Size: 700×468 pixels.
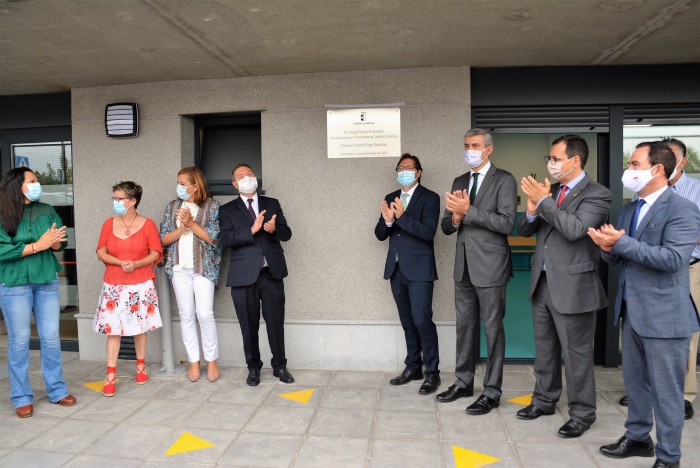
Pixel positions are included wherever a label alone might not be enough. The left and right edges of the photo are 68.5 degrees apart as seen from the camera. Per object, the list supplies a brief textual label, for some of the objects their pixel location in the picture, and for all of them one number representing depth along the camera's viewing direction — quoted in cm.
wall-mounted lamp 505
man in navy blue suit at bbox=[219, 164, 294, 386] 439
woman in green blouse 375
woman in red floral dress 430
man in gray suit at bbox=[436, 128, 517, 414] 372
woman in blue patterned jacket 452
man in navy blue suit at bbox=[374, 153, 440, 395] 415
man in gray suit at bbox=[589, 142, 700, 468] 275
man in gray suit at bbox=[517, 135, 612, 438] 326
